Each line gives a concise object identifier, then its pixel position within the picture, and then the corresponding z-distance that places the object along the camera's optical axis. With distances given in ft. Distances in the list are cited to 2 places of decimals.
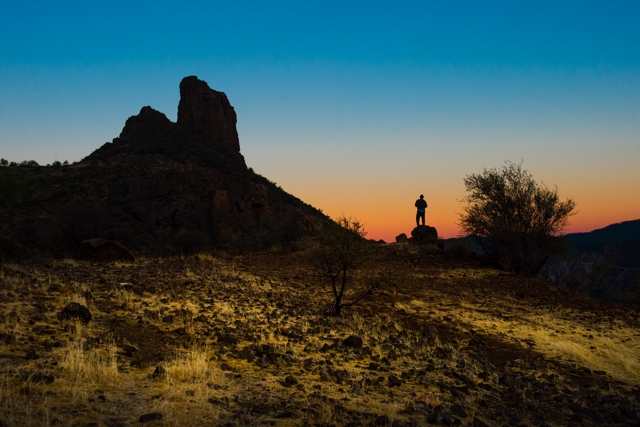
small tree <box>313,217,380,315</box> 40.34
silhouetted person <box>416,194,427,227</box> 92.32
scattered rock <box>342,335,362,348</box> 24.71
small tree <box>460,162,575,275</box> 64.03
